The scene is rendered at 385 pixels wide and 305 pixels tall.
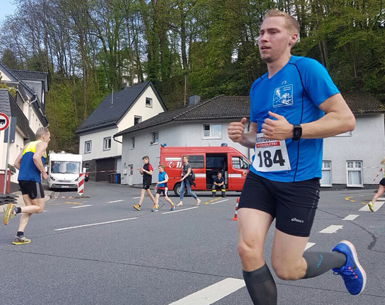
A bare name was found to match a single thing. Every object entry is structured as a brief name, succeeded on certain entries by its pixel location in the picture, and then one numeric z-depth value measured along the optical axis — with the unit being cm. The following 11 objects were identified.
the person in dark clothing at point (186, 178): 1695
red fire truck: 2506
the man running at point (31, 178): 755
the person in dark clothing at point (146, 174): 1477
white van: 3008
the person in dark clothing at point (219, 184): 2399
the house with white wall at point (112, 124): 4816
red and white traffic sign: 1473
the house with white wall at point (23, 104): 2329
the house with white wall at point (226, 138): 3309
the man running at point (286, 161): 288
